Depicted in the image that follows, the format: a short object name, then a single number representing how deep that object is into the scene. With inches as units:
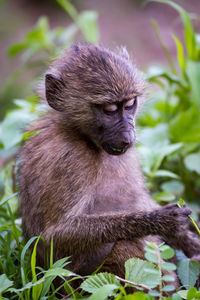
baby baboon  306.5
